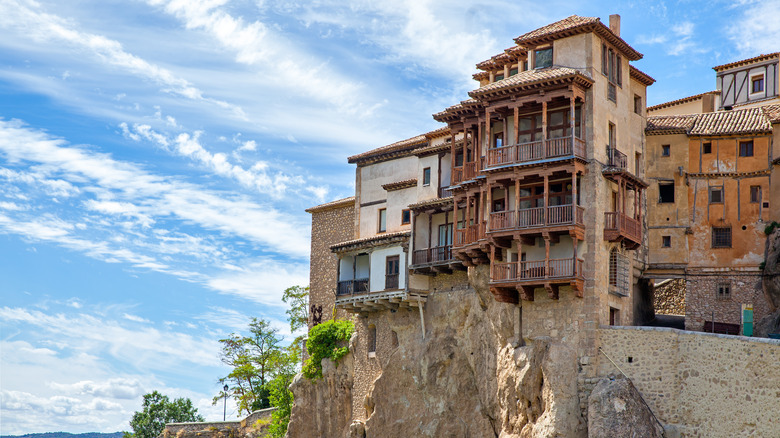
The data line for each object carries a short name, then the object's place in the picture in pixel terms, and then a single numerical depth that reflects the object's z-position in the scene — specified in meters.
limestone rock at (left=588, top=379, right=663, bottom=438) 39.03
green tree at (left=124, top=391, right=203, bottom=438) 88.31
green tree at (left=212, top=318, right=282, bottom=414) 76.38
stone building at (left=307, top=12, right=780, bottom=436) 43.56
